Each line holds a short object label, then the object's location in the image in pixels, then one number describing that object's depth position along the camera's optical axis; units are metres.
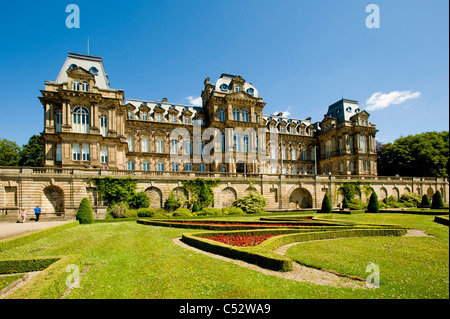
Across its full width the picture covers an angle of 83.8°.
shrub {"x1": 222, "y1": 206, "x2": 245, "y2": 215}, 29.34
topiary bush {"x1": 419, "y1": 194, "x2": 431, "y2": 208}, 39.59
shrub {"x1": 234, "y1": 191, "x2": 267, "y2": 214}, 31.69
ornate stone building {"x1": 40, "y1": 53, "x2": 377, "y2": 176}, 35.31
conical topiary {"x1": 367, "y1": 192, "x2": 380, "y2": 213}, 31.91
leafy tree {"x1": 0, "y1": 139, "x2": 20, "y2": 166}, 49.00
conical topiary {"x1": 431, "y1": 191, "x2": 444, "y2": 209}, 36.19
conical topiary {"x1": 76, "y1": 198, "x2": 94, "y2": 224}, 22.27
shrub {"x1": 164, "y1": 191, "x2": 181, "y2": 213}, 30.38
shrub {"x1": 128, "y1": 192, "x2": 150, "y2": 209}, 29.28
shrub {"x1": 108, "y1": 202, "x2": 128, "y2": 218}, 26.77
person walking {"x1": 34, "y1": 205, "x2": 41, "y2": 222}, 23.86
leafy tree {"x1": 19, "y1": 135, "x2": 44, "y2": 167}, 51.62
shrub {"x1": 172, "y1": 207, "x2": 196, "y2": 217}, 27.32
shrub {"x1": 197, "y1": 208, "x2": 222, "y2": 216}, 28.31
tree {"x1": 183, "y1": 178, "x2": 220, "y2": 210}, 32.00
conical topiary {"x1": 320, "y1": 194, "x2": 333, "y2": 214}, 31.70
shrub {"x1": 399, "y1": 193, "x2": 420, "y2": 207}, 42.78
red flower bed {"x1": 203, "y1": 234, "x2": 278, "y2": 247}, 13.30
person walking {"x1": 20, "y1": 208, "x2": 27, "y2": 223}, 22.80
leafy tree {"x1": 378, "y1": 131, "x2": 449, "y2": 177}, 51.19
